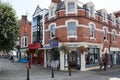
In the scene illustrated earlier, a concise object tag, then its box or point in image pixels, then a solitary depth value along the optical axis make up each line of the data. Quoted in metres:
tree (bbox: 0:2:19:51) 7.34
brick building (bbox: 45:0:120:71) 10.20
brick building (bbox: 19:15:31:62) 15.12
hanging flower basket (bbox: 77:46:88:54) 9.81
